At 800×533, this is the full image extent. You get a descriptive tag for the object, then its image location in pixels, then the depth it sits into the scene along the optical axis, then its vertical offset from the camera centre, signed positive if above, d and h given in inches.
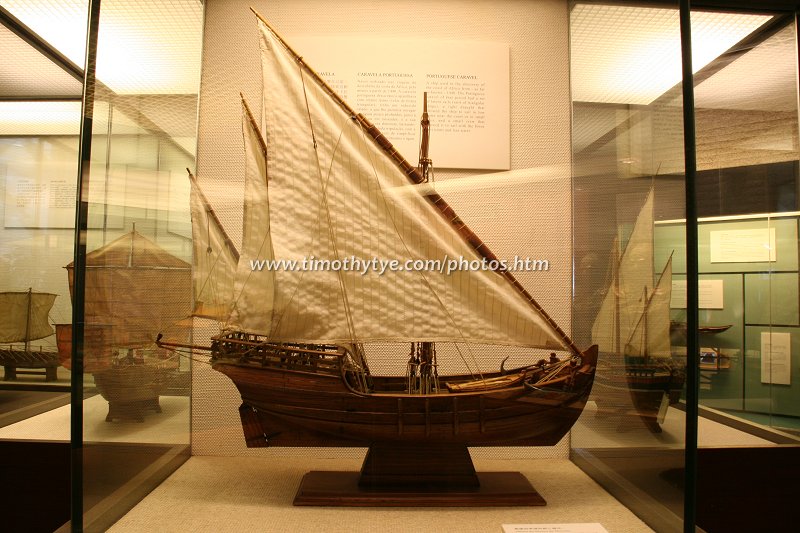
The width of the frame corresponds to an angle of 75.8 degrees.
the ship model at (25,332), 91.8 -9.3
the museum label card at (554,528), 67.7 -32.4
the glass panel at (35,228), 90.0 +9.6
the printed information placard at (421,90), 81.6 +31.0
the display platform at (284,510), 69.7 -32.8
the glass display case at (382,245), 74.5 +6.0
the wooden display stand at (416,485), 75.5 -30.6
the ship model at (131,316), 69.7 -5.2
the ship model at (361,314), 76.3 -4.5
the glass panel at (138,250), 69.9 +4.7
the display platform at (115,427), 72.9 -23.6
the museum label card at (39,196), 94.0 +15.4
